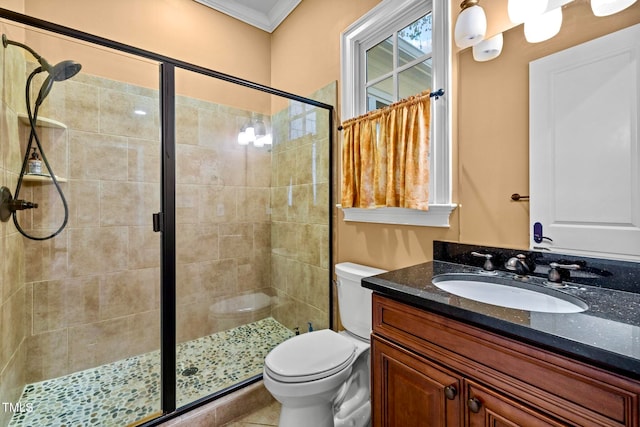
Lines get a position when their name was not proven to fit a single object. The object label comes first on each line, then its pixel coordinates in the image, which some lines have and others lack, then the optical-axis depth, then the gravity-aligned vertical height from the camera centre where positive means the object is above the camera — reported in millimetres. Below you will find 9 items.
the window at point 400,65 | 1520 +876
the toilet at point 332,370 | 1172 -682
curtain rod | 1335 +569
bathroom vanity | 559 -346
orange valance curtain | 1386 +310
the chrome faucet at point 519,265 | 1062 -202
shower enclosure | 1475 -154
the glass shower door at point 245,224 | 1947 -83
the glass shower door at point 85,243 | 1461 -177
